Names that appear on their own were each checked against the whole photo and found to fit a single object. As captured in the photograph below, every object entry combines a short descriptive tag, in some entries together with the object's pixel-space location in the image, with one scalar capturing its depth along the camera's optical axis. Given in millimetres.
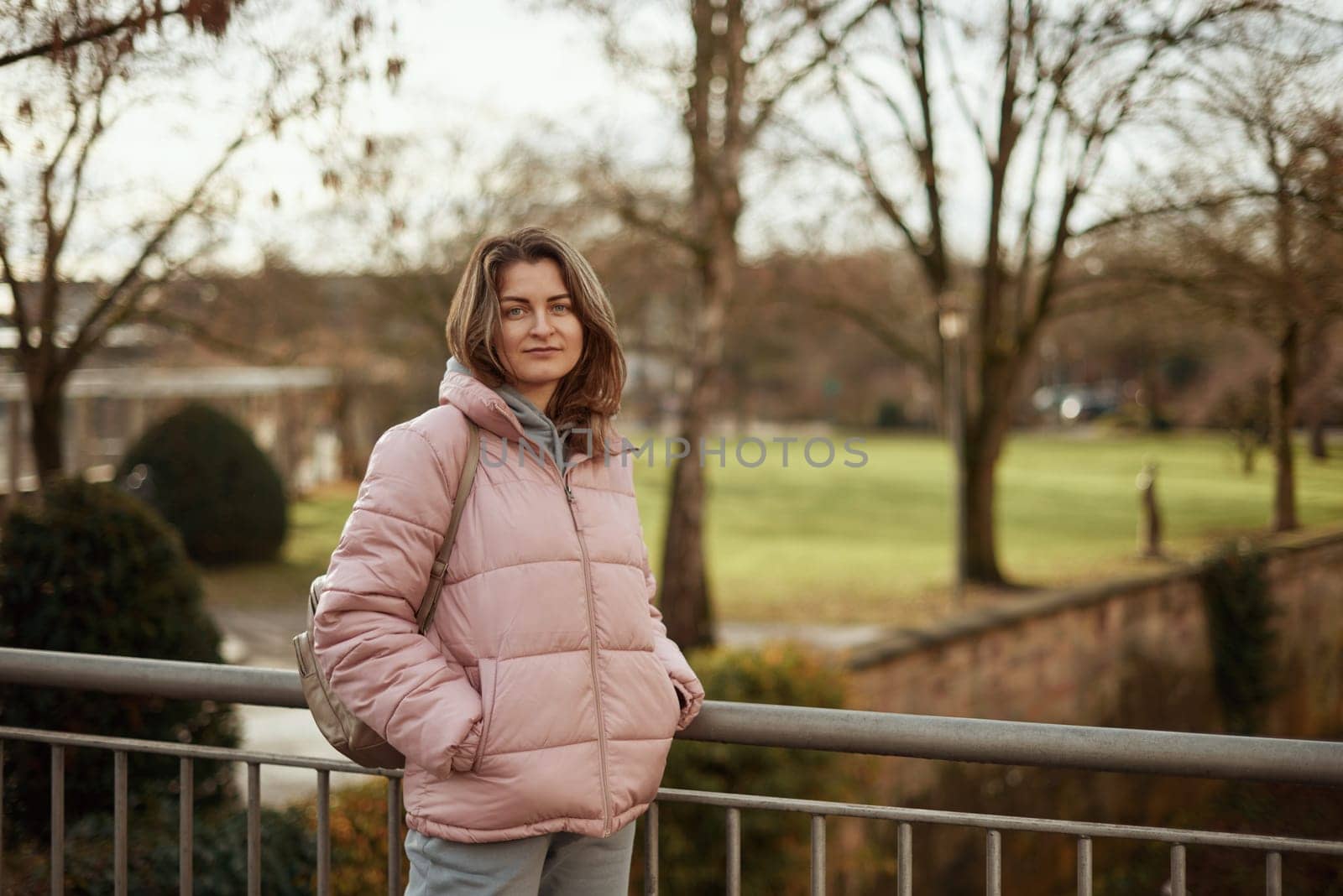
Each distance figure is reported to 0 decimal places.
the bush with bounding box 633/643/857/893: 6660
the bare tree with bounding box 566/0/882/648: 10219
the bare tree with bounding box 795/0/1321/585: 11672
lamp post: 13898
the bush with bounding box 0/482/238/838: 4055
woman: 1790
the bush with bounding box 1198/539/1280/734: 12492
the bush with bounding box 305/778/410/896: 5098
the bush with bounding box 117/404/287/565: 16328
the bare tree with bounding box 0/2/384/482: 4781
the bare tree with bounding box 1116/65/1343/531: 6746
